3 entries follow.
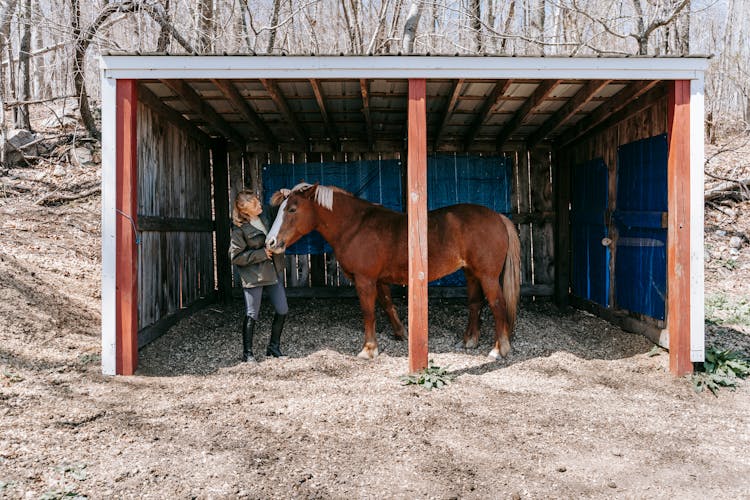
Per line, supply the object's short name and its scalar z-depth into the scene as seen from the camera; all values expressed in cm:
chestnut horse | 566
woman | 515
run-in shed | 468
